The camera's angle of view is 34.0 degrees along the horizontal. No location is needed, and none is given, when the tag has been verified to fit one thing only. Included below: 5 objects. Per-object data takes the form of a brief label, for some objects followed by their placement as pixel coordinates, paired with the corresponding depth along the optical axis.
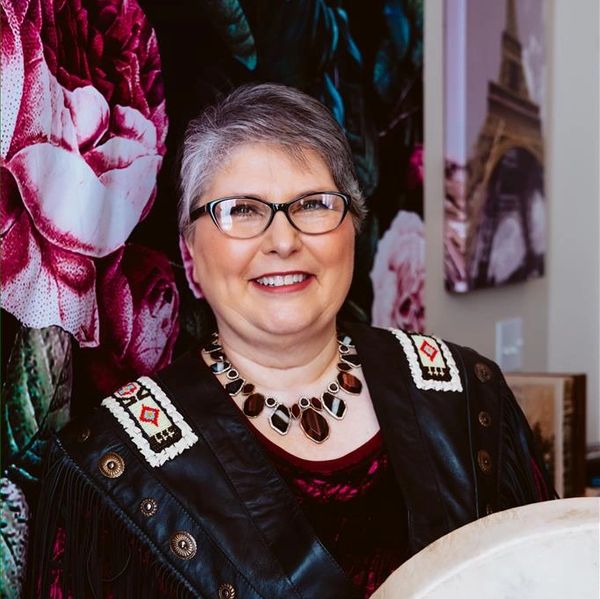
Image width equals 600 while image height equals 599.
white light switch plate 2.51
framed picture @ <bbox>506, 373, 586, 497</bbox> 2.02
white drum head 0.90
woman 1.20
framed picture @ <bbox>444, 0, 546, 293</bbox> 2.20
